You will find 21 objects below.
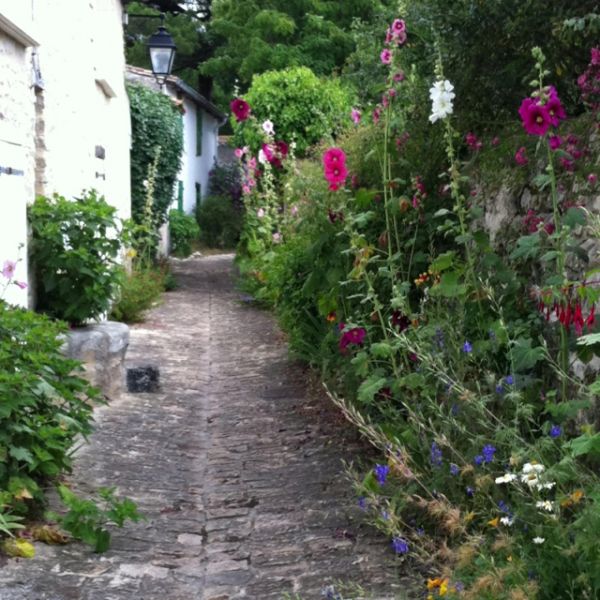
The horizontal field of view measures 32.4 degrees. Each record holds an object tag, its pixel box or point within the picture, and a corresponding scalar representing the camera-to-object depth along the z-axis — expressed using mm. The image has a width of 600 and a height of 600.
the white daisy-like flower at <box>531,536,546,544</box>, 3176
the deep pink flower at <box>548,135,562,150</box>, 4211
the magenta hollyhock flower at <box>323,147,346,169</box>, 5676
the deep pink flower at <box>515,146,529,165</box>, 5164
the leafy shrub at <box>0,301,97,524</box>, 4656
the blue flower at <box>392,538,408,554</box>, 3648
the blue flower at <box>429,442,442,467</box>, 4195
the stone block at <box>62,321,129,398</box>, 7582
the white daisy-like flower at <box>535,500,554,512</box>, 3156
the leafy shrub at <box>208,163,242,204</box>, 30788
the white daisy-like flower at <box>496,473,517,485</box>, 3287
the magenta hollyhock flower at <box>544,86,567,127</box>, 4137
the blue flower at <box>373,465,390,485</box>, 4082
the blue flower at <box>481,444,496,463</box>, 3658
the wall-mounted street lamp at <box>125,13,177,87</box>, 15289
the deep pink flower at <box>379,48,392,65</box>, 5778
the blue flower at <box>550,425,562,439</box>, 3648
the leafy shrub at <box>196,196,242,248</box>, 27562
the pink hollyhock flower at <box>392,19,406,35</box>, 5547
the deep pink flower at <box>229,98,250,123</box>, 8477
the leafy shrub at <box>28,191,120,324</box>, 7676
